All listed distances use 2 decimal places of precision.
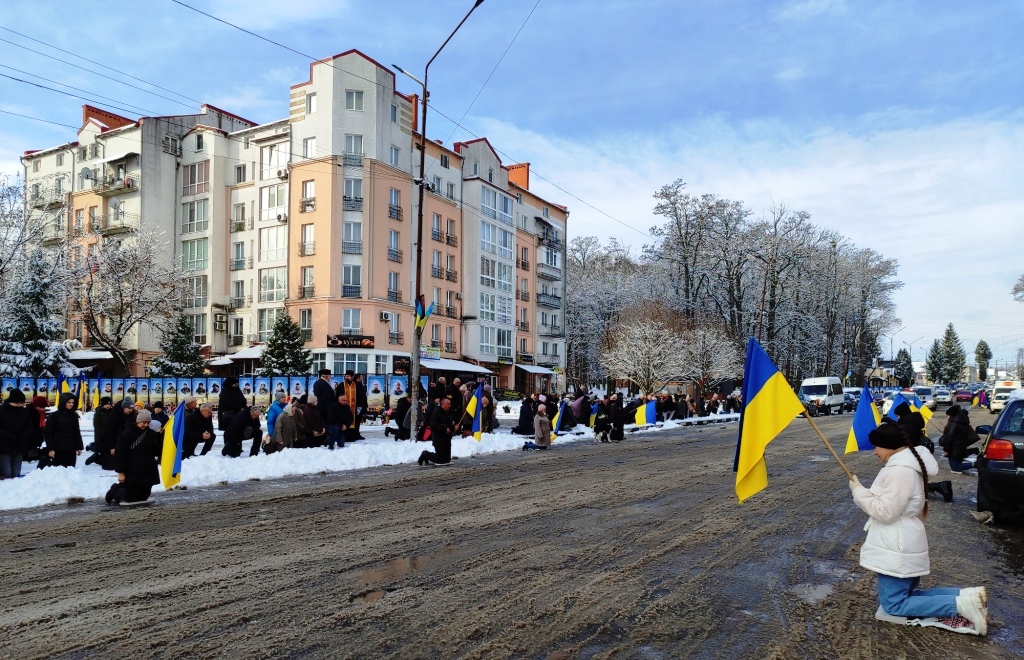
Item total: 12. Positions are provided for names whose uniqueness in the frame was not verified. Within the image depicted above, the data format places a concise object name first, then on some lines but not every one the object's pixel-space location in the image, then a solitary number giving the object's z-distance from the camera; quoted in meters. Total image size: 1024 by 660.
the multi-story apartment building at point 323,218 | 45.59
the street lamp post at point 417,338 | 20.77
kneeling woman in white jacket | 5.04
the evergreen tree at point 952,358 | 137.50
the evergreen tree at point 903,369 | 118.56
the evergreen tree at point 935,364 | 138.62
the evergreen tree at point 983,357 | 167.25
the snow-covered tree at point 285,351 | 39.09
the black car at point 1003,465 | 9.12
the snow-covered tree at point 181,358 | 40.81
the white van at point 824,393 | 47.31
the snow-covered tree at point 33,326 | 39.91
